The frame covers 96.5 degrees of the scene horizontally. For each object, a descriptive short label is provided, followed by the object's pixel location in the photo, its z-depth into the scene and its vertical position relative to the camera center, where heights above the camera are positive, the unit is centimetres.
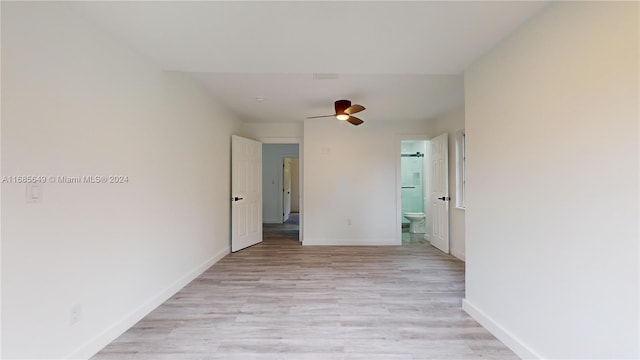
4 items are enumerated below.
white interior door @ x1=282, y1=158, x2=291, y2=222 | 856 -21
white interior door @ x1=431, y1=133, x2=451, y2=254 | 468 -18
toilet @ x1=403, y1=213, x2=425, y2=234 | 638 -94
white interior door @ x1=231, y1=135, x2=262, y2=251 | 468 -19
